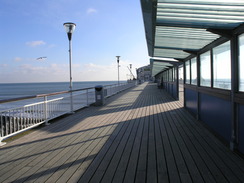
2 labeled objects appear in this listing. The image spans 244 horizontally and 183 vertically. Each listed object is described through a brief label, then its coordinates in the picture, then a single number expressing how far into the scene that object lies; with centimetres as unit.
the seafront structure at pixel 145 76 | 7241
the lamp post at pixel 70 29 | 651
